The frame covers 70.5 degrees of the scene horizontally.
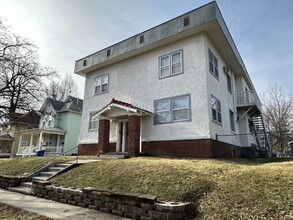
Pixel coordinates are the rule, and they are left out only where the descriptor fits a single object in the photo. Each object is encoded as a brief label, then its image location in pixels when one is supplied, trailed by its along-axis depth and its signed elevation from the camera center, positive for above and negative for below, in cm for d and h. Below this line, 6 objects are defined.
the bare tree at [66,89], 4013 +1208
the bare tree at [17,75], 1283 +487
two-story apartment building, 1144 +384
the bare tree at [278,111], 2927 +640
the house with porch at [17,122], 1388 +199
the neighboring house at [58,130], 2559 +250
